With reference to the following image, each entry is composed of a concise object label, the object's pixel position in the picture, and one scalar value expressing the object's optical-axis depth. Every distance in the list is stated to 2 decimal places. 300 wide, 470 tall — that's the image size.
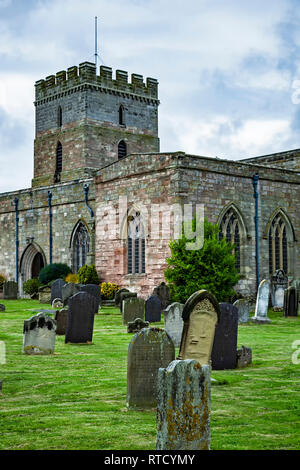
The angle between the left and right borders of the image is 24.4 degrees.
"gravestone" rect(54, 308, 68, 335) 18.03
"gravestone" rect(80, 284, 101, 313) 27.28
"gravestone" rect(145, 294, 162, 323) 21.73
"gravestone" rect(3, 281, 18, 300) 36.44
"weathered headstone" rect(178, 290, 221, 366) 10.23
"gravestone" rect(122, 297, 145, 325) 20.98
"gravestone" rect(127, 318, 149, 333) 18.72
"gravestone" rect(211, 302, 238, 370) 12.60
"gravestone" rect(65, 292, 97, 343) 16.30
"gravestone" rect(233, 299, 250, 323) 22.02
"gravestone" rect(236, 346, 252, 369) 12.96
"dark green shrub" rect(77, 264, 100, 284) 31.58
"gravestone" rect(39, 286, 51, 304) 31.45
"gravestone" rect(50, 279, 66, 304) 29.45
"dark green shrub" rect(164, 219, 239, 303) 25.45
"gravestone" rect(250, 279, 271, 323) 22.44
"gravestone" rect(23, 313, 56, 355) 14.48
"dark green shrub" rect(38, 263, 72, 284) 35.38
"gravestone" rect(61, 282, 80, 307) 27.31
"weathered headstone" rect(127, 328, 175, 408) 9.35
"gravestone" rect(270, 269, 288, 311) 27.83
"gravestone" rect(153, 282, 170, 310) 26.03
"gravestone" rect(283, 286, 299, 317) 24.33
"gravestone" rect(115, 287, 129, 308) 28.03
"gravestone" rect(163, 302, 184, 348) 15.61
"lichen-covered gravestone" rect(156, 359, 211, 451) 6.47
